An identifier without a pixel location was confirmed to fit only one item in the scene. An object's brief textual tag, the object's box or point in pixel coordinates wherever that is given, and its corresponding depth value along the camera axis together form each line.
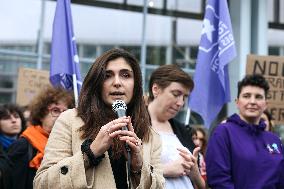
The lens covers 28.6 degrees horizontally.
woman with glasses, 3.66
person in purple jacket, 3.53
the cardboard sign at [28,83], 5.94
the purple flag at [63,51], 4.51
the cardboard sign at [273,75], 5.59
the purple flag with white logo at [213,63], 4.58
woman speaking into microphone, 2.19
